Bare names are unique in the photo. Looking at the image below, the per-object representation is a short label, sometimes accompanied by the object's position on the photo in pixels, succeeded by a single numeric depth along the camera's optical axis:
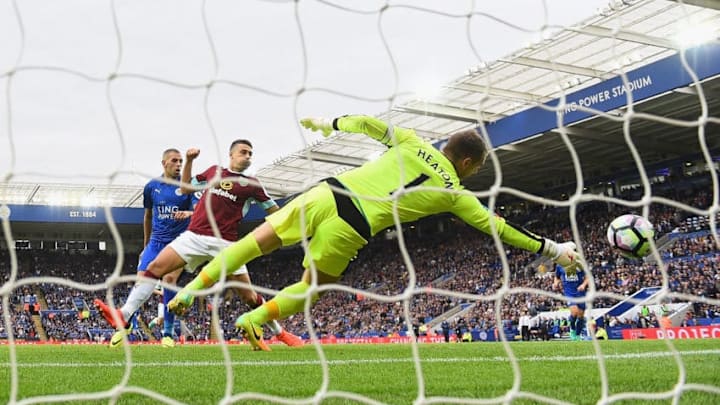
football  4.67
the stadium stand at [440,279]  18.34
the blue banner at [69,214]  28.39
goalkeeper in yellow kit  3.72
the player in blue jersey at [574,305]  9.62
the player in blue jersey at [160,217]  6.92
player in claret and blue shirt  5.57
